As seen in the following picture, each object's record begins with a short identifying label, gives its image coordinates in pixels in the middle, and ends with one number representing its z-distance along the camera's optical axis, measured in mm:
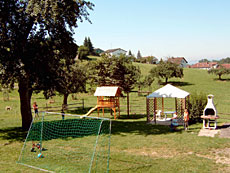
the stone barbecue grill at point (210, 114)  17925
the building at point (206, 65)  136375
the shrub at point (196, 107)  20328
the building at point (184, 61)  135675
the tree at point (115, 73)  25047
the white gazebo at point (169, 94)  20344
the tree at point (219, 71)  65200
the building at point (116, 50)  164900
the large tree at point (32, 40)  15781
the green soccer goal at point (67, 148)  10359
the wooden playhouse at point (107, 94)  23262
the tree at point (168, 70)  59256
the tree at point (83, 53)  99938
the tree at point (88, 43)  134012
